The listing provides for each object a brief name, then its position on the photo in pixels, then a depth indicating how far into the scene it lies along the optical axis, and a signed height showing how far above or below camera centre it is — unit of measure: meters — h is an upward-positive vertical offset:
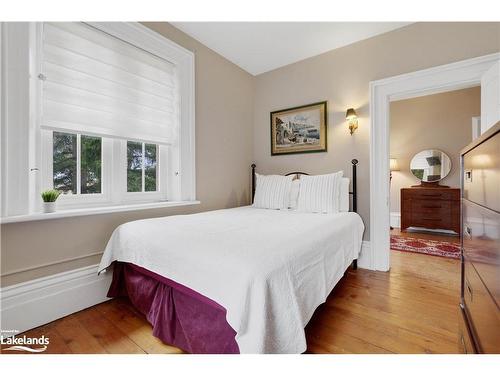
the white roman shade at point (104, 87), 1.71 +0.86
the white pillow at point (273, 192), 2.75 -0.07
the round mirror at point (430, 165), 4.30 +0.39
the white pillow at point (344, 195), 2.55 -0.10
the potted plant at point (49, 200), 1.62 -0.09
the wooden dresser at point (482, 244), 0.71 -0.21
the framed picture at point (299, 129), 2.97 +0.77
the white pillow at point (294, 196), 2.74 -0.12
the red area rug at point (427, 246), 3.06 -0.88
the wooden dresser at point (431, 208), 3.92 -0.39
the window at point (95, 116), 1.51 +0.59
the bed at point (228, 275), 0.98 -0.47
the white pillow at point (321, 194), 2.43 -0.09
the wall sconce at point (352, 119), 2.65 +0.78
